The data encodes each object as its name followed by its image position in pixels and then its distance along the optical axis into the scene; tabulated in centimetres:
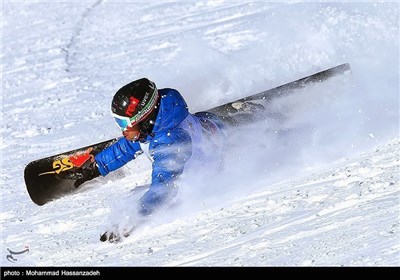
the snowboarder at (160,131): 1270
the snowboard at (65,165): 1475
